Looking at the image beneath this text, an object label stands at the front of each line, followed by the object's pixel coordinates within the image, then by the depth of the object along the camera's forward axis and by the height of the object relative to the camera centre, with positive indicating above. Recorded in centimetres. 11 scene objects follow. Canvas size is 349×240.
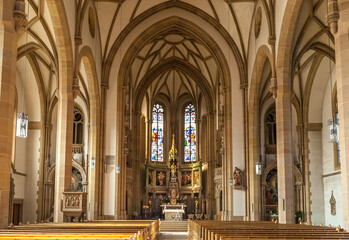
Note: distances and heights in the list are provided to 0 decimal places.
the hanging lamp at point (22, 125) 1295 +170
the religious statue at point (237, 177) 2547 +39
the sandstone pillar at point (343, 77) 1163 +289
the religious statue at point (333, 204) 2611 -117
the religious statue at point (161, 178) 3941 +49
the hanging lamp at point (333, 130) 1427 +175
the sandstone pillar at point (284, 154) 1792 +124
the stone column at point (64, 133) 1802 +208
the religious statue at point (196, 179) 3849 +41
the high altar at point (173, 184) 3722 -4
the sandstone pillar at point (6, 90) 1114 +237
